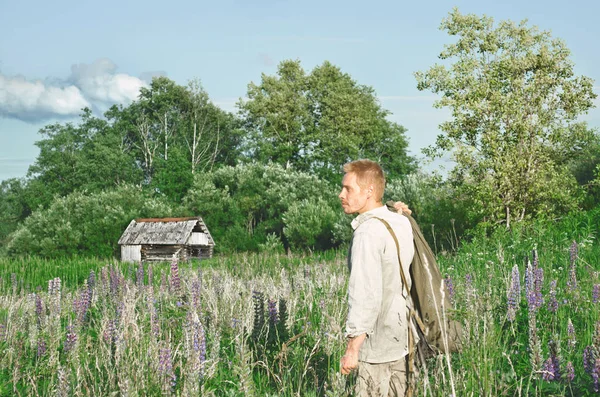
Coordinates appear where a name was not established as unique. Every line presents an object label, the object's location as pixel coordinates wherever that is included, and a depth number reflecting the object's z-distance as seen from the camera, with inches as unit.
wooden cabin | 1321.4
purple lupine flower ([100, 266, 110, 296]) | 342.1
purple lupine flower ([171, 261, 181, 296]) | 311.3
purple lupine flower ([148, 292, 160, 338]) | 224.5
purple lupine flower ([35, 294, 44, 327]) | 291.8
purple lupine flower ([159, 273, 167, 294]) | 349.3
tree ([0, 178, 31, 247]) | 2174.8
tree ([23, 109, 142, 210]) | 2036.2
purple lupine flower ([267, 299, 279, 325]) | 251.4
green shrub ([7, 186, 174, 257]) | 1512.1
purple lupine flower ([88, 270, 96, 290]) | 374.9
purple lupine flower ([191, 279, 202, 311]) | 268.1
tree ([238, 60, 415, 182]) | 1829.5
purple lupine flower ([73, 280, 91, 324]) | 278.3
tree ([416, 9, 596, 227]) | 705.6
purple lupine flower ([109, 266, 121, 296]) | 343.9
